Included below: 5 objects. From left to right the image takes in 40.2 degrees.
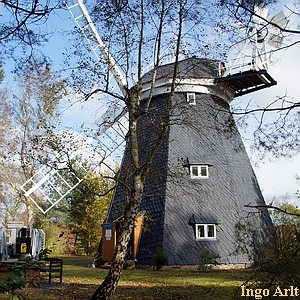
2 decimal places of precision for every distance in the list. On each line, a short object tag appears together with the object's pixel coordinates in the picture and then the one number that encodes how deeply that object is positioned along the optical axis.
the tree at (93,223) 22.62
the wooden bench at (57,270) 8.85
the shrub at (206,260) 12.17
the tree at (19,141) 18.27
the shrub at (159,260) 12.28
